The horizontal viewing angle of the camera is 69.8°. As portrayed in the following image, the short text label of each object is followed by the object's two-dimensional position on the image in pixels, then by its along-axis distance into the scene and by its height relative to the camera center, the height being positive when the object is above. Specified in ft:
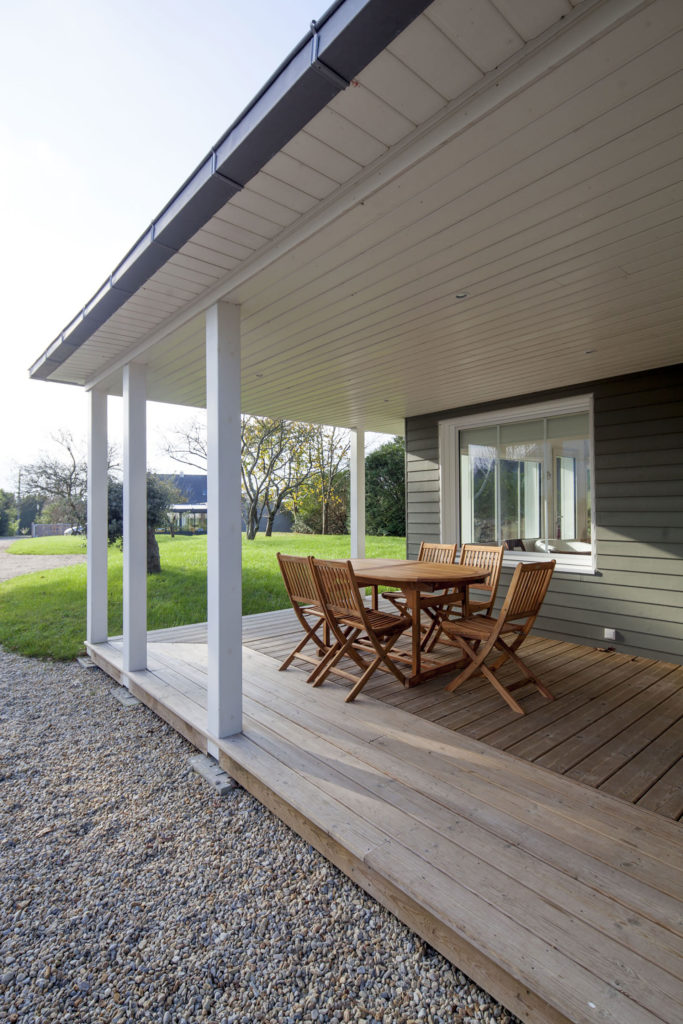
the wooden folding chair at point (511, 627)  10.19 -2.67
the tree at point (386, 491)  45.14 +1.87
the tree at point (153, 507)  24.66 +0.31
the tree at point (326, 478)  47.70 +3.32
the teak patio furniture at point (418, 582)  11.44 -1.69
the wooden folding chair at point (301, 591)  11.68 -1.96
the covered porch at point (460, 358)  4.26 +3.83
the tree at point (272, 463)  46.09 +4.69
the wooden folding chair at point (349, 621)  10.44 -2.54
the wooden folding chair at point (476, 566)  13.39 -1.74
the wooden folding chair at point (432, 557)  13.89 -1.60
